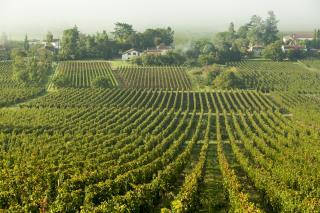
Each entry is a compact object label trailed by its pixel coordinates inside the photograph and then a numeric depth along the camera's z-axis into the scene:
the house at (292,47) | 155.73
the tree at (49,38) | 171.23
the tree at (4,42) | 178.10
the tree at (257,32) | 177.34
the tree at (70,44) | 144.75
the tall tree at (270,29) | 179.26
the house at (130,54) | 150.38
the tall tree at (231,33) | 187.46
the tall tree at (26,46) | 165.50
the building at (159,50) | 147.46
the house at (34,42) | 189.16
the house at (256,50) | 159.12
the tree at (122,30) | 172.82
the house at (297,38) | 177.23
